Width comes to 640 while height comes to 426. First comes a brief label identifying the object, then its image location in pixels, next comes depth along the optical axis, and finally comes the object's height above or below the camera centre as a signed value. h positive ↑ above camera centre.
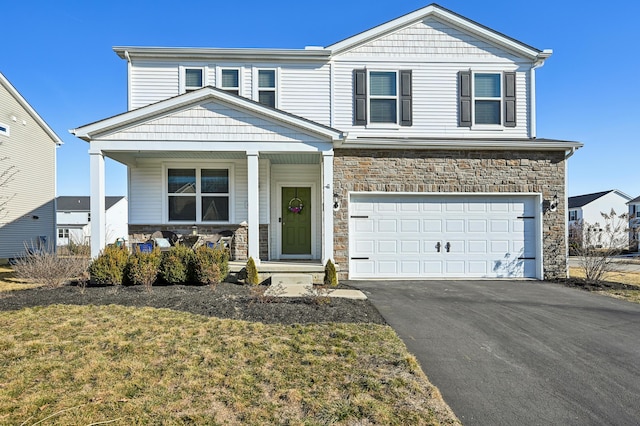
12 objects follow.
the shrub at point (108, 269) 7.65 -1.08
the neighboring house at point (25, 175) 15.42 +2.18
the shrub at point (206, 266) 7.62 -1.04
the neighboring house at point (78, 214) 32.04 +0.58
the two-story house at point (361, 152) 8.57 +1.78
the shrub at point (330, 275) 8.20 -1.33
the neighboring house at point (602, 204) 37.75 +1.50
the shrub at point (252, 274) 8.11 -1.28
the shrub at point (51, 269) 7.63 -1.10
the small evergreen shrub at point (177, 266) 7.82 -1.04
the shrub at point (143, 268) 7.48 -1.05
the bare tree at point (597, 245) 9.12 -0.75
